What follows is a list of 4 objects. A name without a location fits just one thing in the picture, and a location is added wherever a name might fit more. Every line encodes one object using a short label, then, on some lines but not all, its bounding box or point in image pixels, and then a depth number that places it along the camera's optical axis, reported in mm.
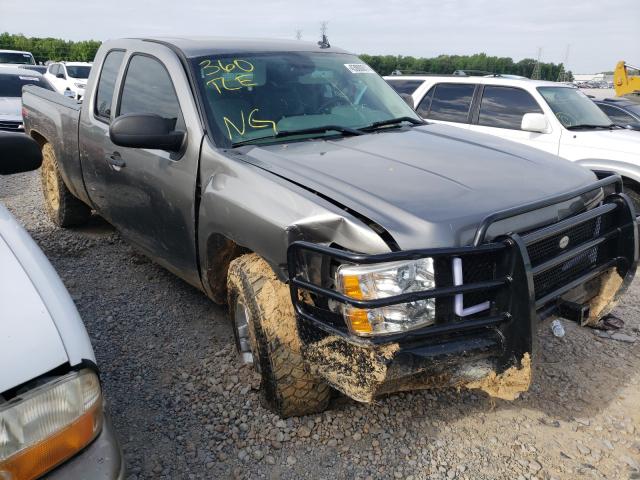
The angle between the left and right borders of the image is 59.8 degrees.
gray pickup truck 2143
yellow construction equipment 14453
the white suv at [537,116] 5742
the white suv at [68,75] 17281
